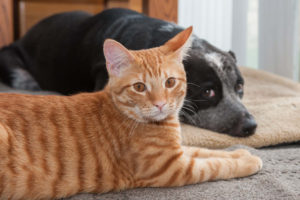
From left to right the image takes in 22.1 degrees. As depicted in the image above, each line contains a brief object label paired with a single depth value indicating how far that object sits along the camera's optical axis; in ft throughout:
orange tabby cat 2.80
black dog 3.46
